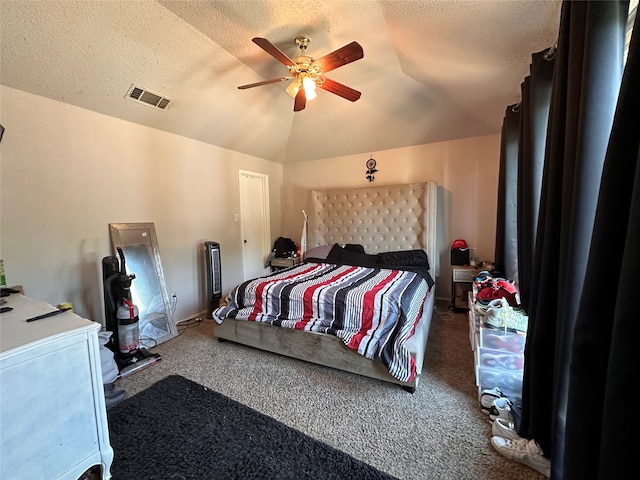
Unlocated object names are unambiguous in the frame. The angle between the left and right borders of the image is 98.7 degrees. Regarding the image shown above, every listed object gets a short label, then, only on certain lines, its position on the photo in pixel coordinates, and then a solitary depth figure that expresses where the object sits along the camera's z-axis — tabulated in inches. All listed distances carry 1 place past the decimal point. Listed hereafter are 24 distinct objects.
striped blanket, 86.6
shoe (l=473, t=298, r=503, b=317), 83.7
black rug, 60.0
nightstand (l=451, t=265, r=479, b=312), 144.2
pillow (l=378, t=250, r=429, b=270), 151.7
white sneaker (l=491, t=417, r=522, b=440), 64.0
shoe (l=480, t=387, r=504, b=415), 74.4
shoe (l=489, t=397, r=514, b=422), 69.3
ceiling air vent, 109.6
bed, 88.2
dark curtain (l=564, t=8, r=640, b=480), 29.0
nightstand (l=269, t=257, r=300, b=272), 192.4
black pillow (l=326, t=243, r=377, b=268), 158.2
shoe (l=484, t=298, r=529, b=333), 77.1
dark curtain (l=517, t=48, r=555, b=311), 73.7
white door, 186.4
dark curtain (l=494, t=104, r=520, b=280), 115.0
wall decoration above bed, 183.0
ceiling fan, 80.0
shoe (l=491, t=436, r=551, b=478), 57.7
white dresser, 44.8
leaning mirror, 119.7
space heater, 148.6
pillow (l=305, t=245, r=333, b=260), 173.4
